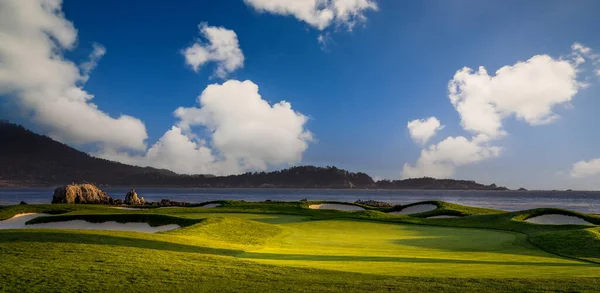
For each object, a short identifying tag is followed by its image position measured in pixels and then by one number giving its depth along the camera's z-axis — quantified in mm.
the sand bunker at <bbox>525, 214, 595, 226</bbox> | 34750
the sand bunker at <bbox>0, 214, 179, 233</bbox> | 25734
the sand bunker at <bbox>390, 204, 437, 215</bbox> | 50294
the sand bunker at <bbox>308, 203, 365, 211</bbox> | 56812
